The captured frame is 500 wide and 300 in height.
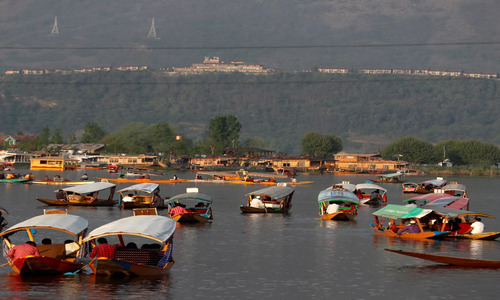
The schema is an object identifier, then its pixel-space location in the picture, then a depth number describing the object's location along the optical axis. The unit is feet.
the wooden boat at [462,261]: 176.54
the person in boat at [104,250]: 152.56
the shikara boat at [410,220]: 220.02
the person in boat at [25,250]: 151.64
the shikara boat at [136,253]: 153.69
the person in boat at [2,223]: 224.98
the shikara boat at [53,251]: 154.10
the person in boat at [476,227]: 226.58
